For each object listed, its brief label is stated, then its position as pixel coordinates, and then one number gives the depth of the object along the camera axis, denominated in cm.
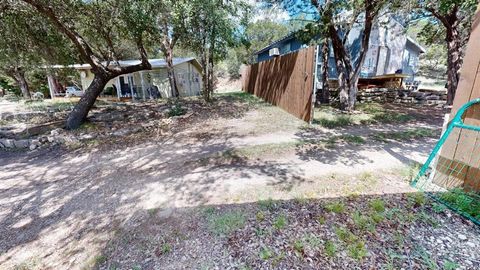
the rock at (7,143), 547
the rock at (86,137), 579
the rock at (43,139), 554
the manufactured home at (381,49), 1597
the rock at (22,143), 547
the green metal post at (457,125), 247
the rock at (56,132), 586
